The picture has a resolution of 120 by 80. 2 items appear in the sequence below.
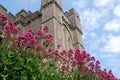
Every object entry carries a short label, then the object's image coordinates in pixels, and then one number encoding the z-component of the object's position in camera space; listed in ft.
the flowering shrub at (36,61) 10.51
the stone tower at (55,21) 40.71
